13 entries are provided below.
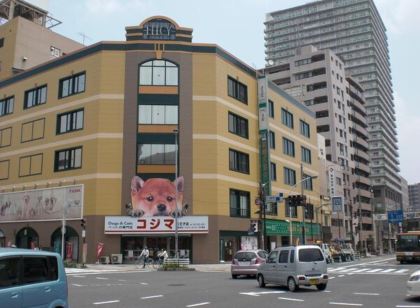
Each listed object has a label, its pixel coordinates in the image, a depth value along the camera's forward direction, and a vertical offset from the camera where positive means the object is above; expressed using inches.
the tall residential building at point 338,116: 3993.6 +1079.6
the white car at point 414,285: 607.2 -53.6
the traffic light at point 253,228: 1594.5 +48.5
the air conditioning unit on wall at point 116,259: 1664.6 -52.3
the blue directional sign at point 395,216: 3257.9 +175.9
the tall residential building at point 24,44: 2449.6 +1050.4
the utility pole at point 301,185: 2414.9 +291.3
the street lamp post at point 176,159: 1616.8 +282.5
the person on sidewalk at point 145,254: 1534.2 -33.3
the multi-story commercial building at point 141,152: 1727.4 +344.1
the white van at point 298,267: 750.5 -38.5
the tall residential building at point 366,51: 5684.1 +2315.5
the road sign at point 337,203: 2298.2 +185.3
